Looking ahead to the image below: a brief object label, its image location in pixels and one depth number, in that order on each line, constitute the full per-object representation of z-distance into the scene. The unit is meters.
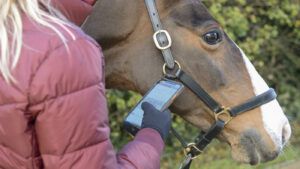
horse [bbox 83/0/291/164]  2.61
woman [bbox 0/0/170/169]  2.05
